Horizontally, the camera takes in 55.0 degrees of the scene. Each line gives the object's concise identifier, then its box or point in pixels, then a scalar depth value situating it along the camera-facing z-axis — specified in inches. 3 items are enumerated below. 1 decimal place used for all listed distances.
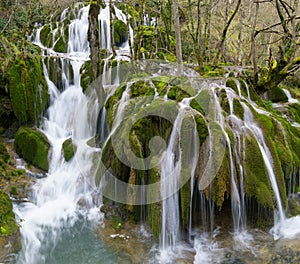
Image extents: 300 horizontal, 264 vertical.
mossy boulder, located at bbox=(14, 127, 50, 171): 342.0
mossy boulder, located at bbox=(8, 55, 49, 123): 378.6
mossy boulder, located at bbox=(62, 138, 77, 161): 339.6
